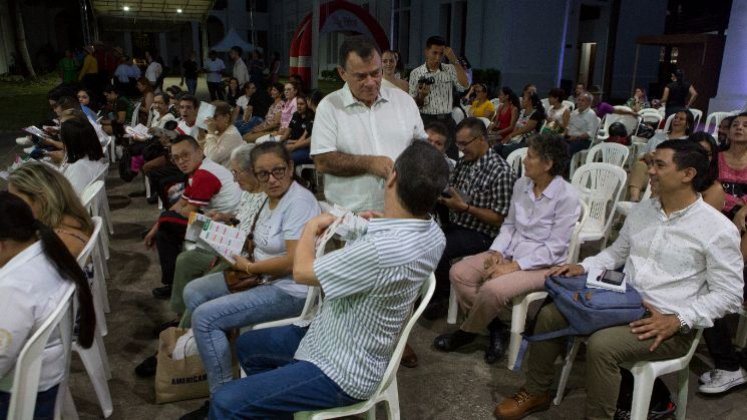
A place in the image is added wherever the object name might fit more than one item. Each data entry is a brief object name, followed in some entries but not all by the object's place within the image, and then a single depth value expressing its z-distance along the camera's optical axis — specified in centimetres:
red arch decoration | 977
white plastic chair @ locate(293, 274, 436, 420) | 173
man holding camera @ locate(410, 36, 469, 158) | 536
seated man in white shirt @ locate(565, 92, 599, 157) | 653
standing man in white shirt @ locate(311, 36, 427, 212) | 251
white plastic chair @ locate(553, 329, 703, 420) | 223
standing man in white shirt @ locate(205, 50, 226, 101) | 1394
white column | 984
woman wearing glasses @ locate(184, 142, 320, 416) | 231
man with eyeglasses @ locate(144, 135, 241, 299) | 330
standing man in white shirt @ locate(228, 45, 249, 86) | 1242
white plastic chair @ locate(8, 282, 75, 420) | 171
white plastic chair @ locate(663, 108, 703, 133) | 795
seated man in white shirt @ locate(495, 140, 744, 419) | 219
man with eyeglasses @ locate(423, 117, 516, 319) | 325
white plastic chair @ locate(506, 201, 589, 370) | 287
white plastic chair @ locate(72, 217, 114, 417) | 231
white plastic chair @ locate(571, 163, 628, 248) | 403
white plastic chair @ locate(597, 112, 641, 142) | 754
